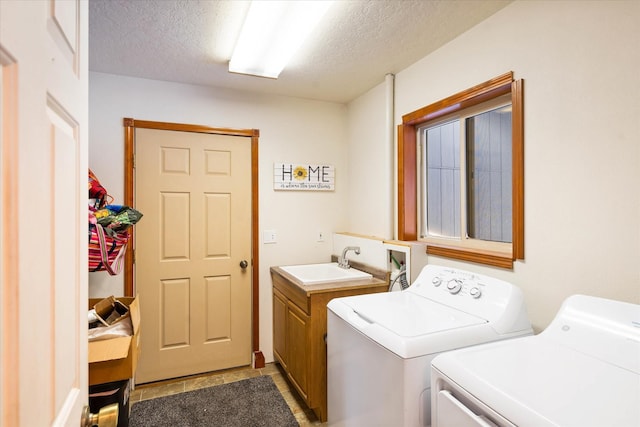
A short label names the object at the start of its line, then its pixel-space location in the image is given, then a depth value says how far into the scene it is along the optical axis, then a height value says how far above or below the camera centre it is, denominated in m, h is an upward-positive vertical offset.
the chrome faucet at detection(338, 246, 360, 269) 2.80 -0.38
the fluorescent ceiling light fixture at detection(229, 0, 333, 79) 1.66 +1.01
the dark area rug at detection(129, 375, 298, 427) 2.19 -1.35
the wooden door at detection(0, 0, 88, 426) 0.39 +0.00
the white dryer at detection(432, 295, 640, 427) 0.85 -0.49
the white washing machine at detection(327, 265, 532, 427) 1.27 -0.51
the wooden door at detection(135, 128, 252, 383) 2.66 -0.31
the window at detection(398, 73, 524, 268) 1.75 +0.25
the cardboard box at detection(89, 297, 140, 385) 1.31 -0.58
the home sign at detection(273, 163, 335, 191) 3.04 +0.34
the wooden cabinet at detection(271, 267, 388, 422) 2.22 -0.81
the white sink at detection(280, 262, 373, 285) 2.46 -0.49
